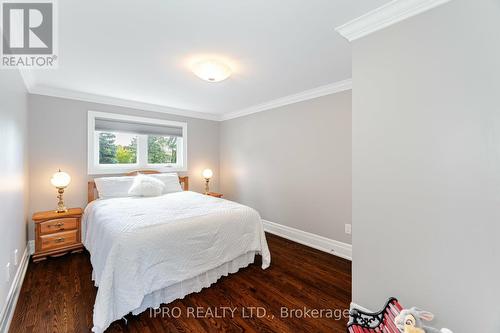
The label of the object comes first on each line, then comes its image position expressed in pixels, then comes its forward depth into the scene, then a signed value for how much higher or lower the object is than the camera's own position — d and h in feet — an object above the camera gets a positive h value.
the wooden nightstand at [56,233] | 9.12 -2.89
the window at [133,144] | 11.85 +1.41
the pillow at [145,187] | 11.46 -1.08
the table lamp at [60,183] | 9.92 -0.74
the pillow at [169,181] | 12.87 -0.88
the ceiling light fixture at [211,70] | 7.35 +3.35
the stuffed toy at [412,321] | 3.58 -2.62
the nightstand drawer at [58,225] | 9.24 -2.56
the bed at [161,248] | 5.69 -2.60
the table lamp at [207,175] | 15.15 -0.59
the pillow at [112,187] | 10.99 -1.02
